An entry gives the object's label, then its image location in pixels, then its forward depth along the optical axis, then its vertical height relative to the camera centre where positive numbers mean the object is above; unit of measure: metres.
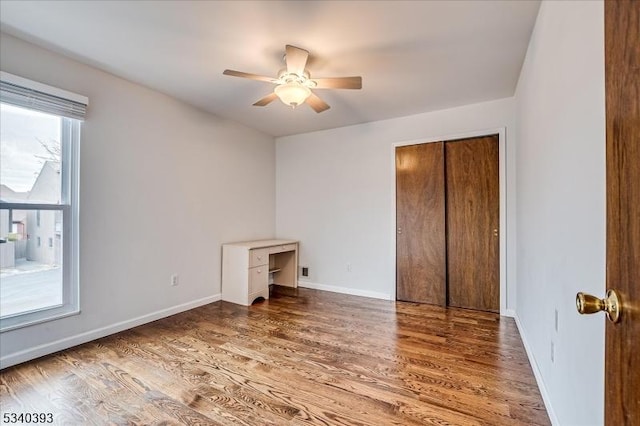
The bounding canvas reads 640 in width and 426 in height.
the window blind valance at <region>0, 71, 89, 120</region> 2.12 +0.89
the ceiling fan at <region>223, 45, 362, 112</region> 2.20 +1.03
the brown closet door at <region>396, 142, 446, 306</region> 3.62 -0.11
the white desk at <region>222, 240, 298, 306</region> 3.64 -0.68
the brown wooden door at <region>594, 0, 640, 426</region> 0.51 +0.02
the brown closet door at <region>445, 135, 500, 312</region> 3.34 -0.08
